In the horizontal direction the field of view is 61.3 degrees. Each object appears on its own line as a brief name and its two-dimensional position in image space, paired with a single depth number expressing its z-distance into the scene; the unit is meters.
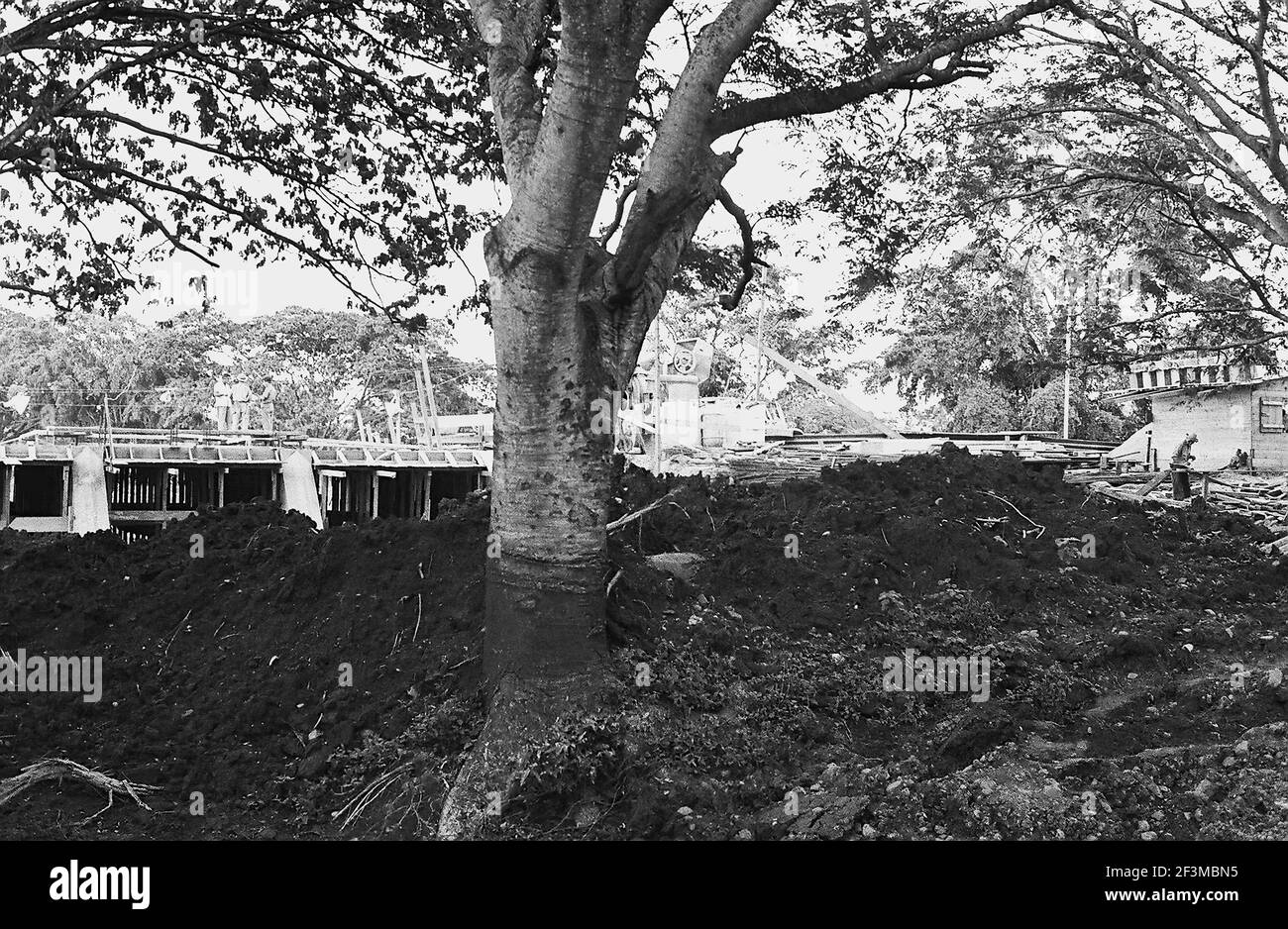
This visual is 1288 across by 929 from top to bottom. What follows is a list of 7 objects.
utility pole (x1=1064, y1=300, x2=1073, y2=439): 16.12
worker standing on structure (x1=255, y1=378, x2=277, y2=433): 42.75
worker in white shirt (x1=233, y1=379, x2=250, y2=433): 37.94
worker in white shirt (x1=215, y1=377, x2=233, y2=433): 35.25
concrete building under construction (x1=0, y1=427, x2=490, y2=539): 25.72
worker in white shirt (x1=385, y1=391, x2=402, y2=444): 33.94
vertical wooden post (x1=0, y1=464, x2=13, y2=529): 25.39
